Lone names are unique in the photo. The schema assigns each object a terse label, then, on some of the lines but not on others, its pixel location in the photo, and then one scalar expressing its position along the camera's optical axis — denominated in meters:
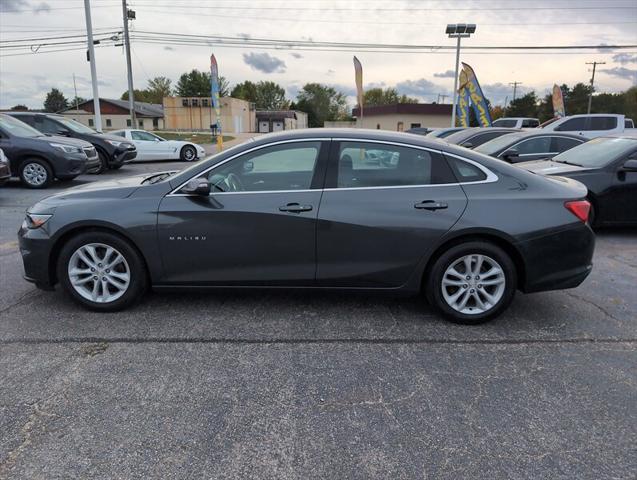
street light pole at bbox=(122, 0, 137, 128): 29.59
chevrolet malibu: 3.81
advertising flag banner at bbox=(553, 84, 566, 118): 31.17
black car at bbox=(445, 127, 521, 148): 13.43
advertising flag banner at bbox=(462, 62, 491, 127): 25.98
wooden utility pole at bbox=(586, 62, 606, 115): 69.15
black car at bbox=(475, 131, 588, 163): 9.91
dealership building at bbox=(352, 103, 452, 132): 55.69
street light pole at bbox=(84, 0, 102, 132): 20.30
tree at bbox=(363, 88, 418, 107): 103.99
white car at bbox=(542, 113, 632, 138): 16.95
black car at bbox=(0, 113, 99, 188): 10.88
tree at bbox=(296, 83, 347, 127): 109.75
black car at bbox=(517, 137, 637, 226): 6.84
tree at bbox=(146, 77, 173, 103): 108.44
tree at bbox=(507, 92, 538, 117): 78.88
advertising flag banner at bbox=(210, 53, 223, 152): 22.21
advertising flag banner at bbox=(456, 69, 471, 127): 27.00
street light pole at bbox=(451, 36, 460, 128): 28.95
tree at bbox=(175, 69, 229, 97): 90.75
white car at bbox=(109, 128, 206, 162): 17.78
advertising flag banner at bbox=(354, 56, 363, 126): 20.27
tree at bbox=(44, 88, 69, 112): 103.25
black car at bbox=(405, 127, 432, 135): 26.49
